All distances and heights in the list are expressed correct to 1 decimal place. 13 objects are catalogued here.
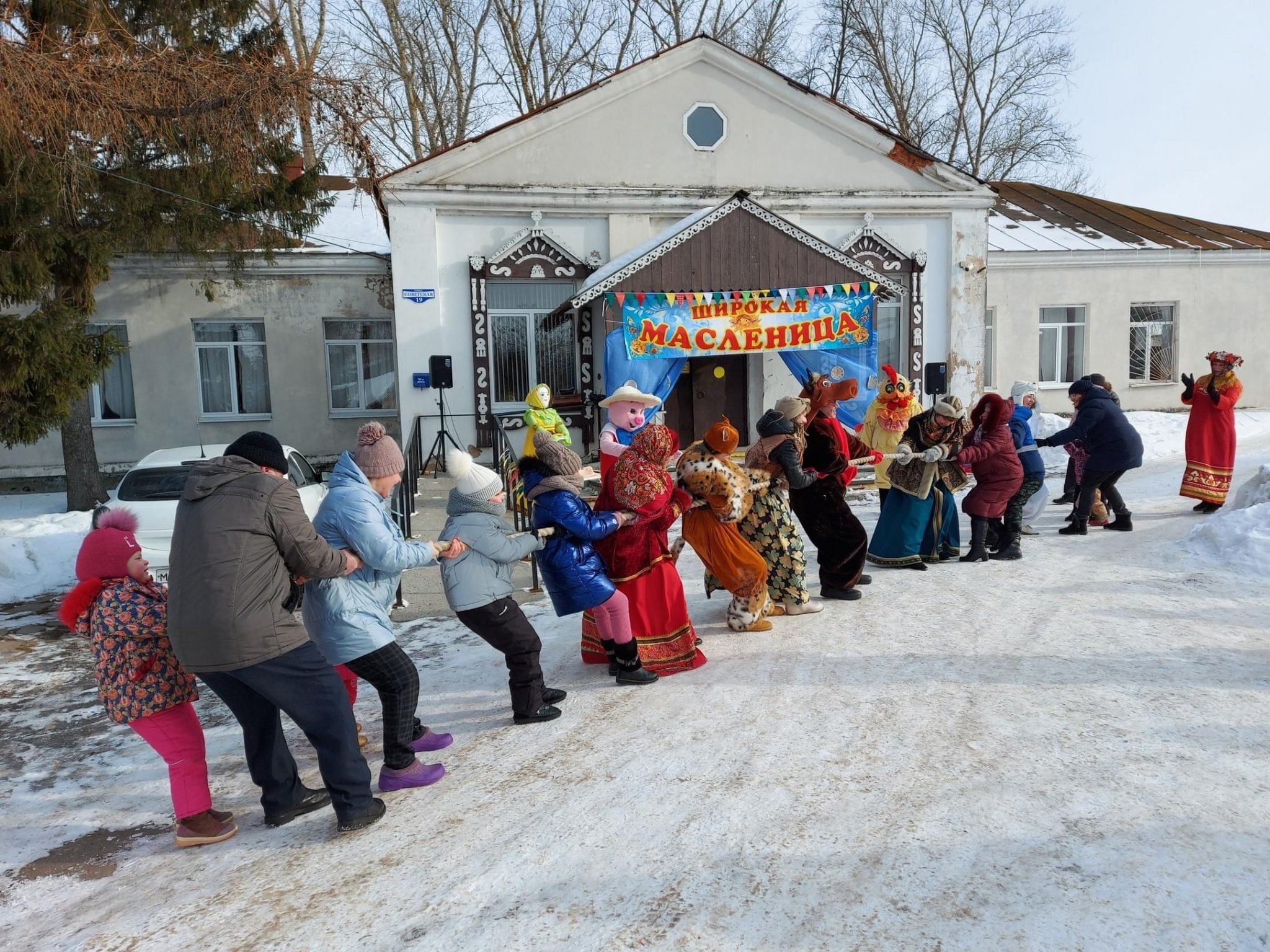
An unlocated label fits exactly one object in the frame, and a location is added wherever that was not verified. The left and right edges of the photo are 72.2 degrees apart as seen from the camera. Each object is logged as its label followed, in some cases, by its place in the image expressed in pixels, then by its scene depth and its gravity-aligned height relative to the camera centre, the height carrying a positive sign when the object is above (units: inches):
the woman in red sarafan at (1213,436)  334.6 -22.0
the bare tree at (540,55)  994.7 +398.2
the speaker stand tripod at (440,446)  488.7 -25.1
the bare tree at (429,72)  954.7 +373.2
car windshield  331.9 -28.1
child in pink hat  130.3 -36.8
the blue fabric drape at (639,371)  453.7 +13.8
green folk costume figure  390.6 -5.9
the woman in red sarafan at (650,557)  183.3 -35.0
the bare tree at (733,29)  1007.6 +432.2
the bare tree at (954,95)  1134.4 +380.8
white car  294.8 -31.1
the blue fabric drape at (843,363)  484.7 +15.7
